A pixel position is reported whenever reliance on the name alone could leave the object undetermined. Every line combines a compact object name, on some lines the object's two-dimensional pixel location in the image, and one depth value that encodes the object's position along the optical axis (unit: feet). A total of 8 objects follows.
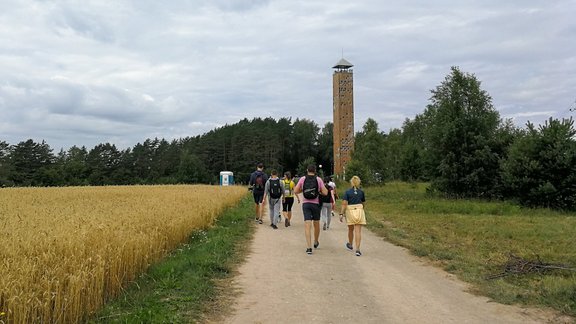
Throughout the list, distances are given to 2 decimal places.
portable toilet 209.17
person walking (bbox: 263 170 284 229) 51.65
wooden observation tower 262.06
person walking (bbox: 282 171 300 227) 55.47
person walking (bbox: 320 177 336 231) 50.07
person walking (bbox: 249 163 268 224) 56.95
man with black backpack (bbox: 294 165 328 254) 37.09
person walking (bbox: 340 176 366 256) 36.35
